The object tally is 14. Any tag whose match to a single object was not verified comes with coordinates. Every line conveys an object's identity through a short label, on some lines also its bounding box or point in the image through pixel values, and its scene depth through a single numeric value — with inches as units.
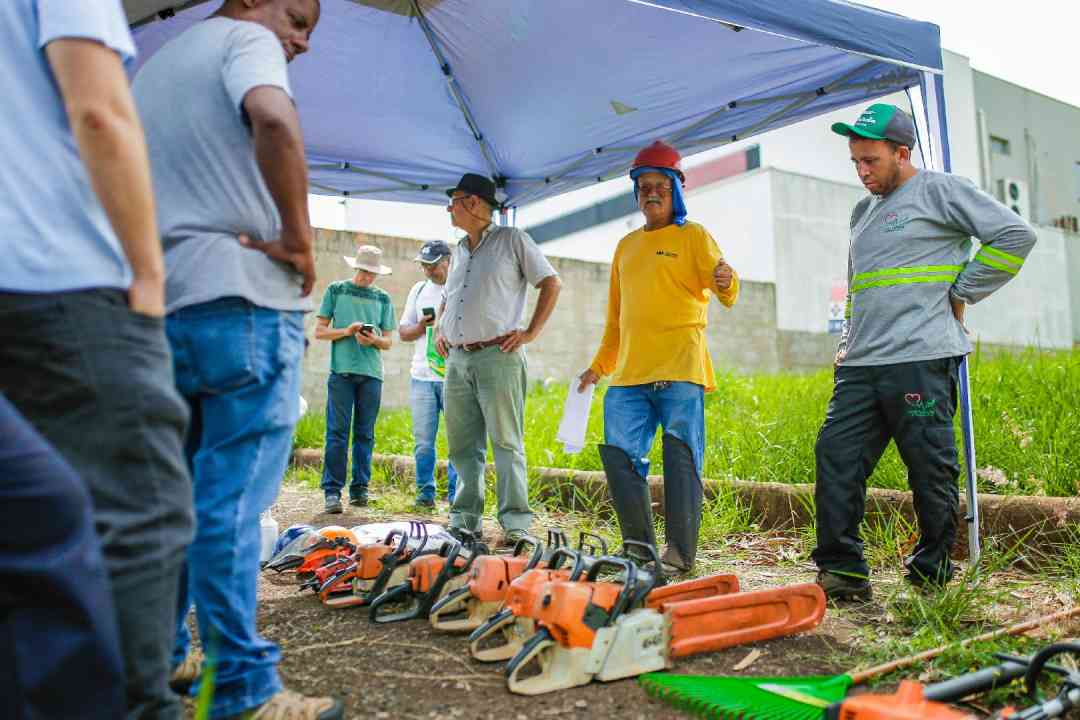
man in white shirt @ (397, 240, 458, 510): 243.8
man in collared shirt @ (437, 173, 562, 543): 184.5
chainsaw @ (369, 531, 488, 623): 125.0
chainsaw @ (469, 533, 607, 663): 100.9
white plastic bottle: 159.8
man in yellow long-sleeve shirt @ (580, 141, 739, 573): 153.6
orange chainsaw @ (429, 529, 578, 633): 117.1
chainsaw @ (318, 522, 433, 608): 133.6
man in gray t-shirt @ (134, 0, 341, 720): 75.3
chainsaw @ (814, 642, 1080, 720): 72.3
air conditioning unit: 869.2
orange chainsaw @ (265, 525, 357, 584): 151.8
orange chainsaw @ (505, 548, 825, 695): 95.3
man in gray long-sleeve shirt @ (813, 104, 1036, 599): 130.6
